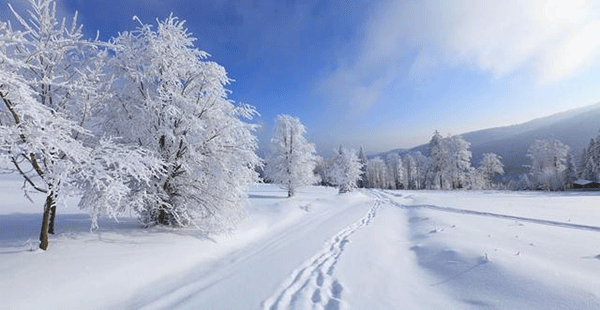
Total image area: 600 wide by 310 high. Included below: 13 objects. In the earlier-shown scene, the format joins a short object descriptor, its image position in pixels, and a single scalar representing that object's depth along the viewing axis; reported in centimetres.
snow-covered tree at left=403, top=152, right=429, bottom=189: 9919
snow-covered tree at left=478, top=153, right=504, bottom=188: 7370
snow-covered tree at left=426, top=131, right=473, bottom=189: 6036
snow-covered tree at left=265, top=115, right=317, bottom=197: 3575
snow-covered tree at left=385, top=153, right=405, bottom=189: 10325
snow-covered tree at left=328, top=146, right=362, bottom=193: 5444
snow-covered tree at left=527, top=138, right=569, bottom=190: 5533
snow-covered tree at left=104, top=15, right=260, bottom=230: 979
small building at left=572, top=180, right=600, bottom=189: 5230
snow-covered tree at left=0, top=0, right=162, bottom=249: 527
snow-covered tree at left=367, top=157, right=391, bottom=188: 11256
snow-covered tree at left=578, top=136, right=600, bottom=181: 4972
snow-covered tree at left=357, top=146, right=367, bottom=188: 9418
